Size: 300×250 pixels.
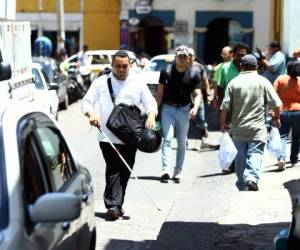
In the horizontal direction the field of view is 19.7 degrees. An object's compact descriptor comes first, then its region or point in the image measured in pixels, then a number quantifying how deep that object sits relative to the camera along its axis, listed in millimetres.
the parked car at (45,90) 17828
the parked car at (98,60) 33000
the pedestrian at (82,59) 33406
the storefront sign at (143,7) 44000
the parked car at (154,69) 20369
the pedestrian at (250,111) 10070
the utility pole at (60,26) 38469
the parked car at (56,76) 23391
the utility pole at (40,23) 46531
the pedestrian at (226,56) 15127
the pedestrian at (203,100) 14978
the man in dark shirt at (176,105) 11633
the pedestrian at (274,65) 16531
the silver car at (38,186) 4109
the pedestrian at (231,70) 12508
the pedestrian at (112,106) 9008
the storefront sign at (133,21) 43719
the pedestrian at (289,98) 12344
